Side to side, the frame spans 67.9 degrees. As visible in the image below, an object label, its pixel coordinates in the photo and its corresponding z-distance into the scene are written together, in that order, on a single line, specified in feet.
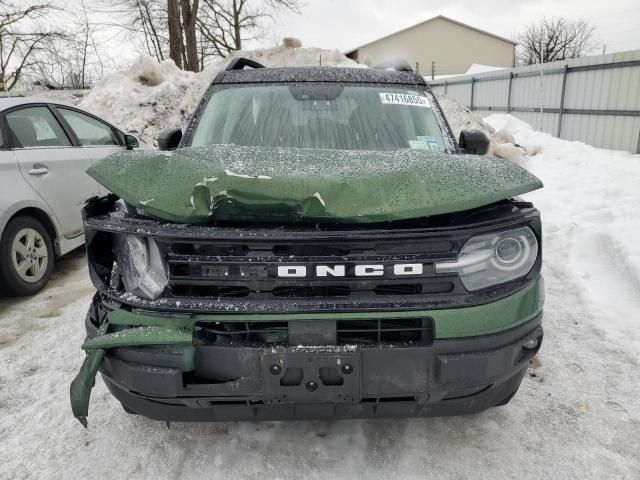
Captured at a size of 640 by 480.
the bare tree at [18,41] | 61.57
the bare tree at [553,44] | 161.38
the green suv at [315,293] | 5.74
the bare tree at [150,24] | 73.94
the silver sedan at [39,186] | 13.33
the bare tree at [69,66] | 72.18
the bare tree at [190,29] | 53.31
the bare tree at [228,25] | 84.18
